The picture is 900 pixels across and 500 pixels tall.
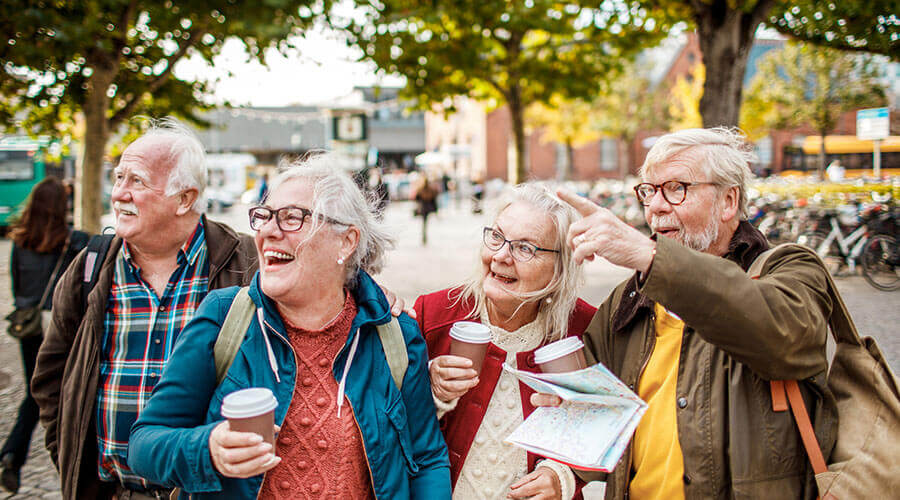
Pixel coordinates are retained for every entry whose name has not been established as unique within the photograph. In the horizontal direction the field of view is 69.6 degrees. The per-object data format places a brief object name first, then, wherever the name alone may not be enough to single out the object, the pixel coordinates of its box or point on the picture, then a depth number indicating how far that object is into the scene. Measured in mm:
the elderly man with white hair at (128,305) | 2229
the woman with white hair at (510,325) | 2178
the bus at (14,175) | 19438
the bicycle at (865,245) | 9250
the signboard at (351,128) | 19688
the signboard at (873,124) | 10703
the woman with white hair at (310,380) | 1667
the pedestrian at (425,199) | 16469
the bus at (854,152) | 28041
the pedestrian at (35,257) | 4145
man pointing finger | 1576
